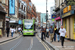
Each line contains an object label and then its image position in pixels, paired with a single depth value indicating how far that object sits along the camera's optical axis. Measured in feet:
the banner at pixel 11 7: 106.83
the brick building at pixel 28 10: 217.15
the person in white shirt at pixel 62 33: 35.48
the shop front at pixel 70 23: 55.64
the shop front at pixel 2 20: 76.46
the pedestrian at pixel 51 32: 49.76
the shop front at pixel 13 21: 124.98
